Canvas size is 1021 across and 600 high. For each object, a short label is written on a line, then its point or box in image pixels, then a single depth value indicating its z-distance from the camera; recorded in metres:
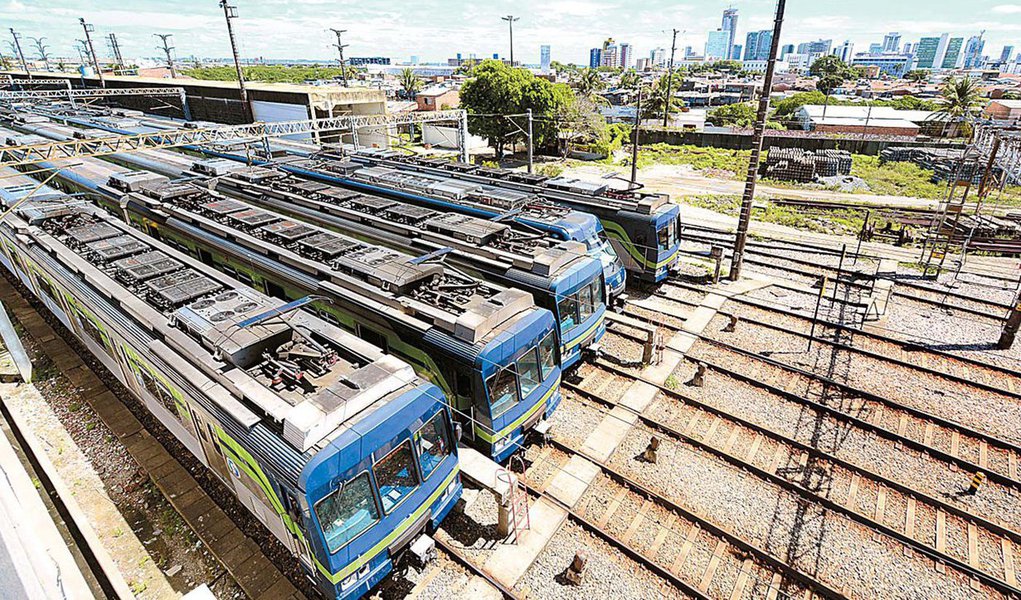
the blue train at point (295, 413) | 7.05
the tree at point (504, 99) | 41.69
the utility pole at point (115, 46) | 84.34
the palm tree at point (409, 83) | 85.34
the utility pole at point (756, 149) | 17.56
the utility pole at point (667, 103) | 60.03
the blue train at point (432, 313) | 9.94
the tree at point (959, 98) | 50.53
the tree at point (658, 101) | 63.81
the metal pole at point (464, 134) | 35.28
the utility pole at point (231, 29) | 31.18
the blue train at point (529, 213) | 15.84
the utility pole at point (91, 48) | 58.31
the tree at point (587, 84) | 61.16
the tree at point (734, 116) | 67.56
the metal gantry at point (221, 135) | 19.03
